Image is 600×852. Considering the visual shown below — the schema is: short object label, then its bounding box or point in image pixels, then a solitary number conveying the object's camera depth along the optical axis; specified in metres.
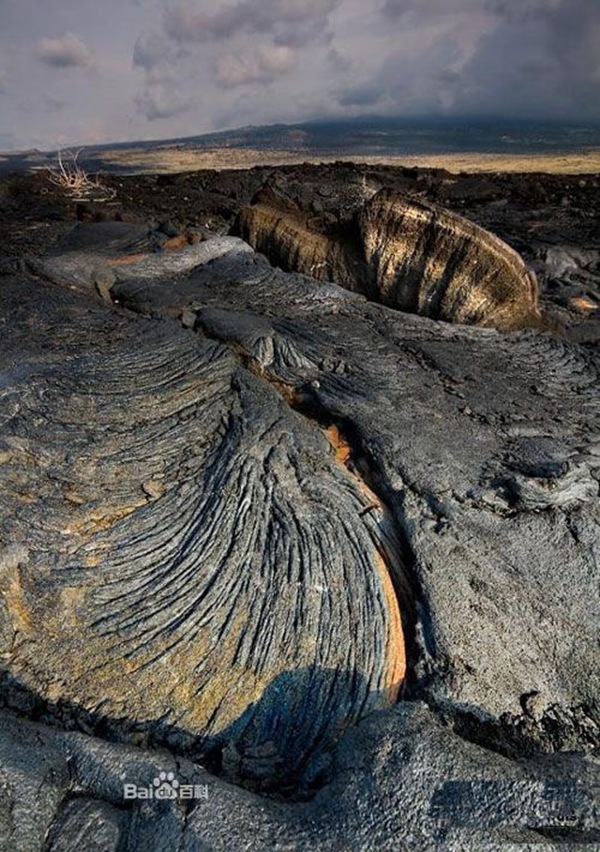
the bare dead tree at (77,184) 15.13
